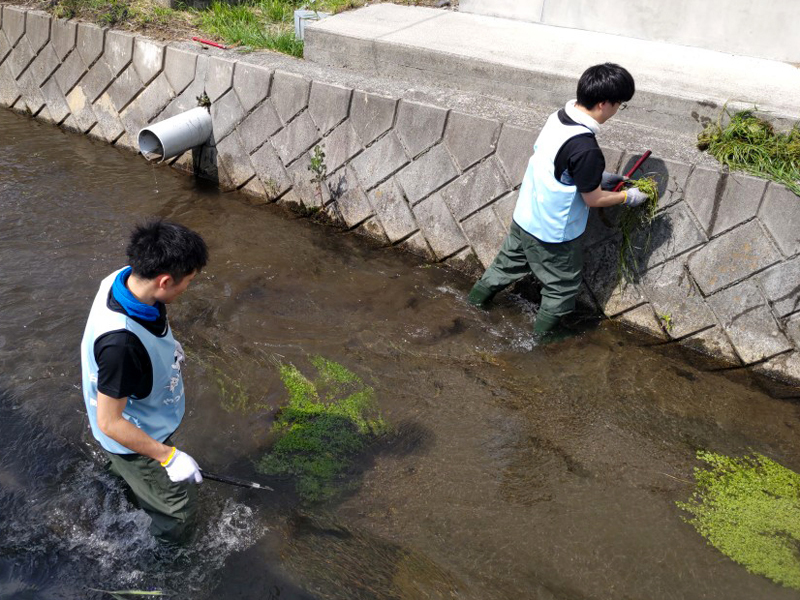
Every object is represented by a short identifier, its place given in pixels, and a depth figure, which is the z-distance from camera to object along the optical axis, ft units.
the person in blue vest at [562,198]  12.17
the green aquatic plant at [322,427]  11.43
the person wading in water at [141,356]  7.84
